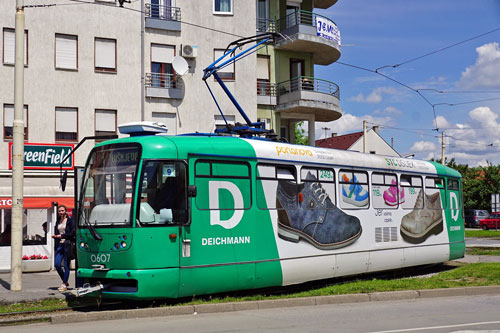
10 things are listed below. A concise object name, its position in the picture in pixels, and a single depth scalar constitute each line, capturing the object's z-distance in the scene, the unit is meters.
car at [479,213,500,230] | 56.97
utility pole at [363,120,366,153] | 39.66
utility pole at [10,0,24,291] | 14.05
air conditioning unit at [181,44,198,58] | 26.03
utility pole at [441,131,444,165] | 46.37
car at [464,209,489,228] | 63.09
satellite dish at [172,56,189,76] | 25.48
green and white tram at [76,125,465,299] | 11.26
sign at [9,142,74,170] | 22.14
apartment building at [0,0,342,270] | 22.31
